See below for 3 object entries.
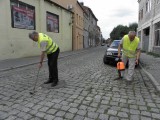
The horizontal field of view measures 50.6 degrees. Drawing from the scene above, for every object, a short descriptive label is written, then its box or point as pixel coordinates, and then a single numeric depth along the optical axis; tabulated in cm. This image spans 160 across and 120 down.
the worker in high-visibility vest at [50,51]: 484
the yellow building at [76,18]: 2756
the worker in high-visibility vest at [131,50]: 570
